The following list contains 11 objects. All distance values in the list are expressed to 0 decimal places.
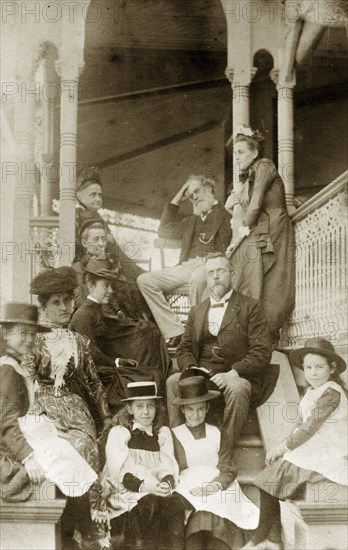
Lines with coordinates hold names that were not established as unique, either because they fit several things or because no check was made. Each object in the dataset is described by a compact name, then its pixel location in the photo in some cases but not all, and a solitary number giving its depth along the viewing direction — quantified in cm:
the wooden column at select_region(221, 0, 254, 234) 571
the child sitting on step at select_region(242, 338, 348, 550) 416
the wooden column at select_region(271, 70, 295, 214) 583
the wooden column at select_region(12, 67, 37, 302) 509
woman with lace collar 414
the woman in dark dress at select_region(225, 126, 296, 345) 530
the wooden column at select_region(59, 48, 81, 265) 530
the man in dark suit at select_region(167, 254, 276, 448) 446
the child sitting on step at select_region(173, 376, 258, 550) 402
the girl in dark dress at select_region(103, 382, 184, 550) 402
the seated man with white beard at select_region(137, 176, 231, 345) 524
